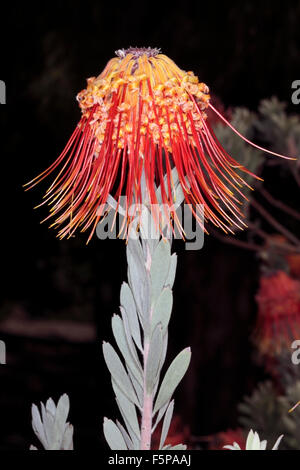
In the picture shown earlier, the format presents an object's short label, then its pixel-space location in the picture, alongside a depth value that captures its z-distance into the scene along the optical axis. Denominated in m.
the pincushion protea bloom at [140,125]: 0.76
